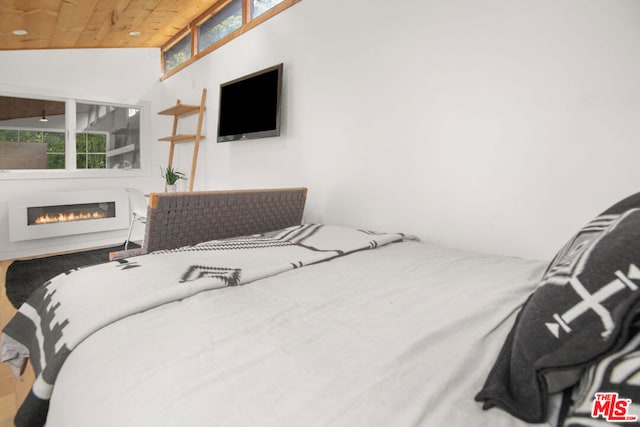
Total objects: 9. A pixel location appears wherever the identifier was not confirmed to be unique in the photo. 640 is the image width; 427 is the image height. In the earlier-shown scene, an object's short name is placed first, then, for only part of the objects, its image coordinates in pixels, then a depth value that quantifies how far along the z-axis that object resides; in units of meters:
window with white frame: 4.01
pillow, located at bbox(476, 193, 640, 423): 0.44
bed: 0.47
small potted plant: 4.27
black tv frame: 2.76
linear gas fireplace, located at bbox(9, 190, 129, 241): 3.85
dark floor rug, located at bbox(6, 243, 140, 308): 2.82
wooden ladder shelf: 3.81
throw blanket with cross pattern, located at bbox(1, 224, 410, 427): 0.76
